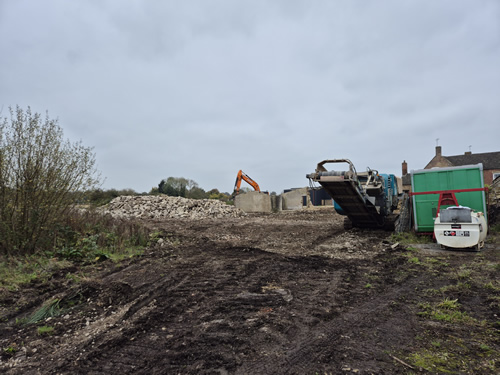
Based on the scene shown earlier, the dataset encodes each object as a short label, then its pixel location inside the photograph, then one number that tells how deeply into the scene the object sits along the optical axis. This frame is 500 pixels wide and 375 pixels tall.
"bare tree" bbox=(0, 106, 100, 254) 6.89
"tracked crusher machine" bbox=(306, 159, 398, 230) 9.61
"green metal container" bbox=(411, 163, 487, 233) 9.41
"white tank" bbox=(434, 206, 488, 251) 8.07
